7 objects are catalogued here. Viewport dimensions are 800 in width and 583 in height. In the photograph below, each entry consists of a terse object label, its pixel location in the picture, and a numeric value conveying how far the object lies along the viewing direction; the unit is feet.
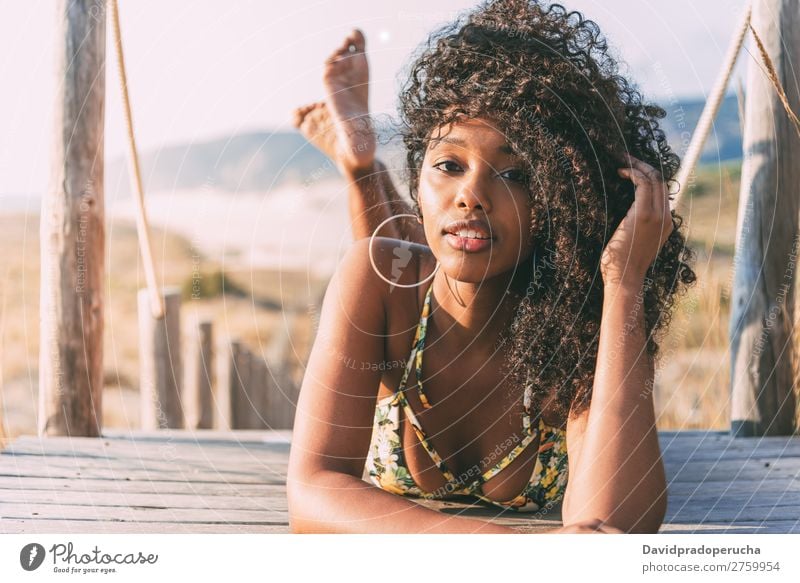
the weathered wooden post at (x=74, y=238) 6.91
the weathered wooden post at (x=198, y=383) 11.21
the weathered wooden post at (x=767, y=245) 6.72
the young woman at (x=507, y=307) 4.11
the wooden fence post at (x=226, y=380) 11.51
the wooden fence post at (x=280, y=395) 12.86
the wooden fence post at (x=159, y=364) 9.23
